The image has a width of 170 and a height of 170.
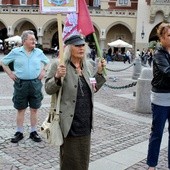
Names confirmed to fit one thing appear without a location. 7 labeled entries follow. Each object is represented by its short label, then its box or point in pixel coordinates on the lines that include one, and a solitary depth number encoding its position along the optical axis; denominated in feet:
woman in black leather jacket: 14.25
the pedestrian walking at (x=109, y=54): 110.84
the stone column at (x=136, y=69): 58.10
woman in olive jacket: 11.60
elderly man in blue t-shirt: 18.98
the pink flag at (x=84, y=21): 14.06
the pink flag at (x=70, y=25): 14.73
